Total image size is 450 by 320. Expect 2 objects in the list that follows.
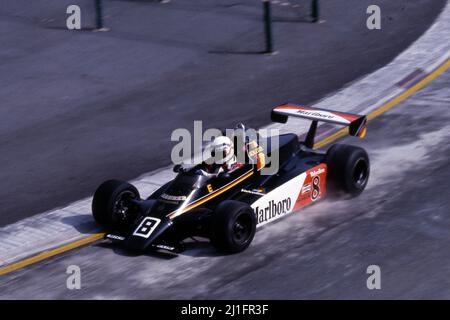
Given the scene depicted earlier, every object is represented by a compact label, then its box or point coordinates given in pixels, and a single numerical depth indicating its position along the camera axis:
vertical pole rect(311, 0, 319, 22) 21.27
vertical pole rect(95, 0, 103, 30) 21.61
